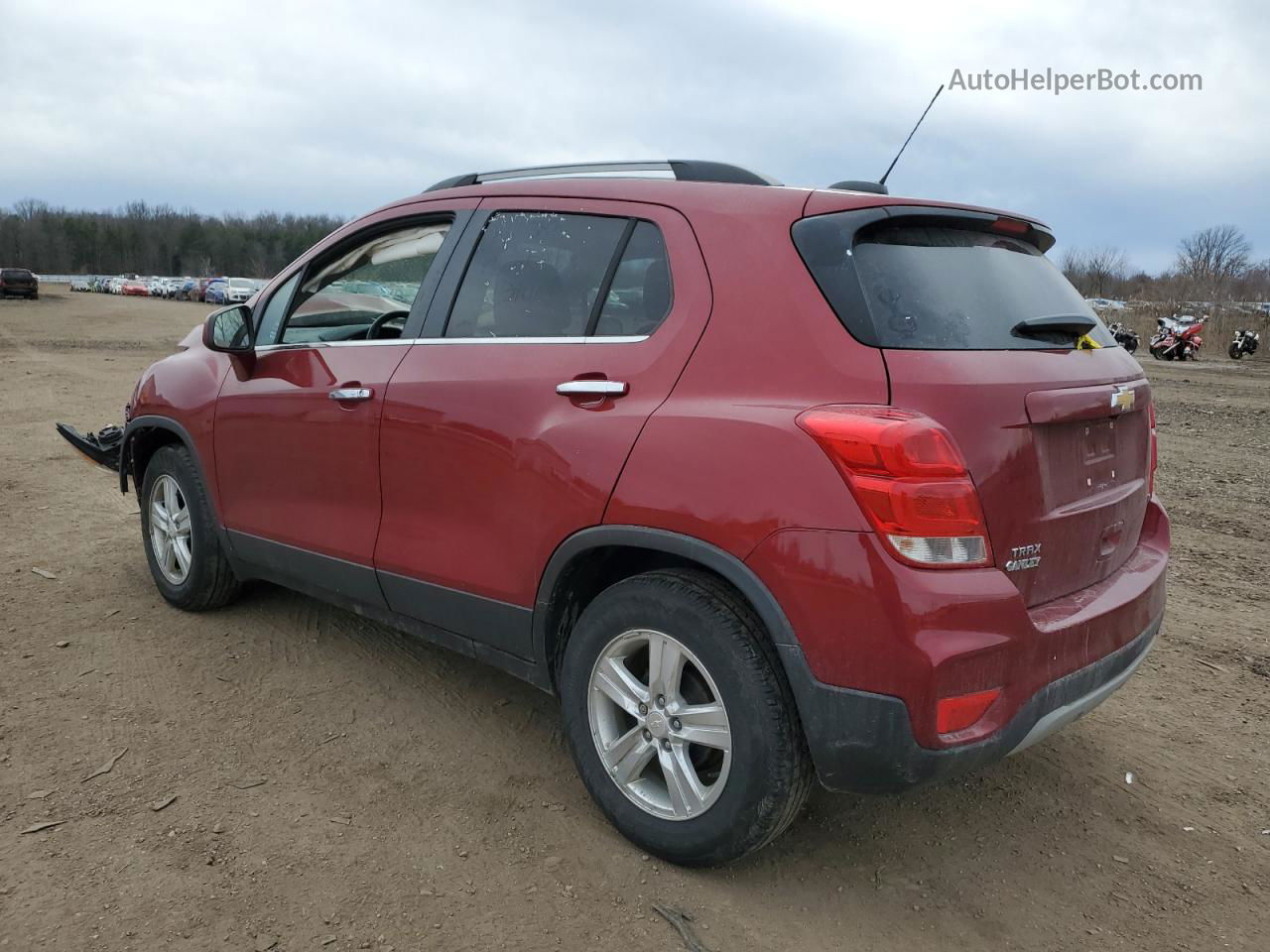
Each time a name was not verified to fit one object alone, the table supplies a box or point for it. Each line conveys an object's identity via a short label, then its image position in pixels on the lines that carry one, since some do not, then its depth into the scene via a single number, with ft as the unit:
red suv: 7.55
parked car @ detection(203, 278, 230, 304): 191.80
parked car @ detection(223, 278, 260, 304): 182.89
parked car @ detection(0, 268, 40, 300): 153.28
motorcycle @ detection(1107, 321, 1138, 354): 81.71
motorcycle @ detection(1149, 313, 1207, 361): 85.05
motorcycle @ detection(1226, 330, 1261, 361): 89.40
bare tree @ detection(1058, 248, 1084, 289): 153.62
